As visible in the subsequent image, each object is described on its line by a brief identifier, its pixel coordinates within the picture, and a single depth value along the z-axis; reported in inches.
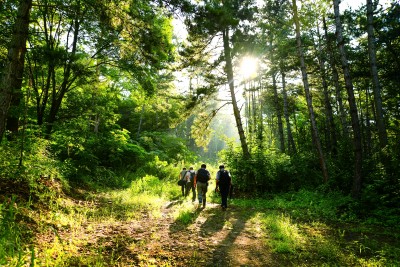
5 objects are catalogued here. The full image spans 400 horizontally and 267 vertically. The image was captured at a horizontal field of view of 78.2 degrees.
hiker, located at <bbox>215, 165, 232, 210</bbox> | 374.0
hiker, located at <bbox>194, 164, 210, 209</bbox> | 393.7
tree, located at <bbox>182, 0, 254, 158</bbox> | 507.5
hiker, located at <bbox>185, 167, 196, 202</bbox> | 486.7
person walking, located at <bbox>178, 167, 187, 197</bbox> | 505.4
